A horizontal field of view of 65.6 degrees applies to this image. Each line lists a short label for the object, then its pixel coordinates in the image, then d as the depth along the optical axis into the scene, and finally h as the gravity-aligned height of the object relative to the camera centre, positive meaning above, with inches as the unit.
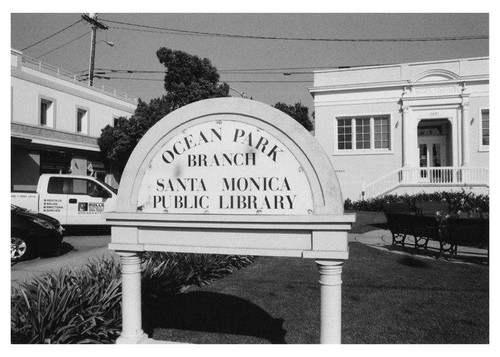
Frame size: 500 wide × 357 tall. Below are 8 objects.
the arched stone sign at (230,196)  104.8 -4.3
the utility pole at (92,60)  891.2 +314.7
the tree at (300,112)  1406.3 +259.0
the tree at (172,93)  844.0 +190.7
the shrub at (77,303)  132.5 -47.8
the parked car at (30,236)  292.4 -42.2
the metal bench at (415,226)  291.0 -35.3
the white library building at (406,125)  660.7 +102.9
